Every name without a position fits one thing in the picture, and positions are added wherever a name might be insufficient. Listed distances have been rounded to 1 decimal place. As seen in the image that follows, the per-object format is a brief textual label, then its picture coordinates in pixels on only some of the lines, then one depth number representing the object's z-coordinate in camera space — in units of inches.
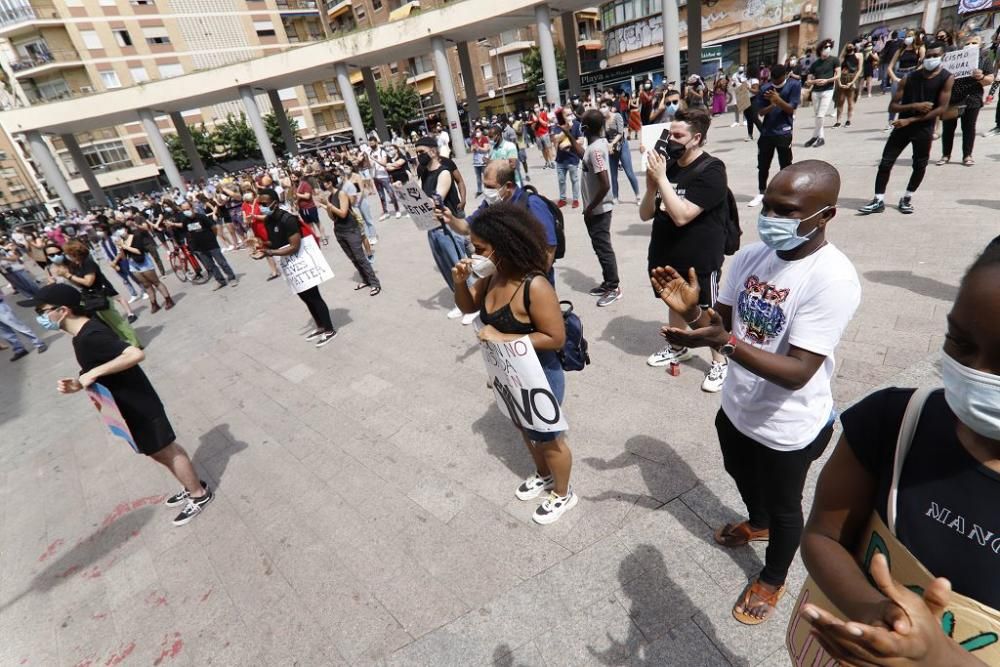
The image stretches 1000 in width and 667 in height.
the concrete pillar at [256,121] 1053.8
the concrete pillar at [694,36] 904.3
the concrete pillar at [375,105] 1174.5
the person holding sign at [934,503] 31.4
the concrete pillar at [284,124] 1244.5
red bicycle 469.1
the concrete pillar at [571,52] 1006.4
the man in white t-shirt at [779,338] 67.9
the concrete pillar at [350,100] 1005.2
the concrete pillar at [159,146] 1055.0
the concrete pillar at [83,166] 1220.6
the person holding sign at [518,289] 100.7
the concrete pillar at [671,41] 780.6
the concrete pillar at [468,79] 1046.1
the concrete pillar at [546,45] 861.8
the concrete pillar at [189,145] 1234.1
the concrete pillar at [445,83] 934.4
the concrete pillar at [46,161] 1018.1
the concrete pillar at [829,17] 657.0
